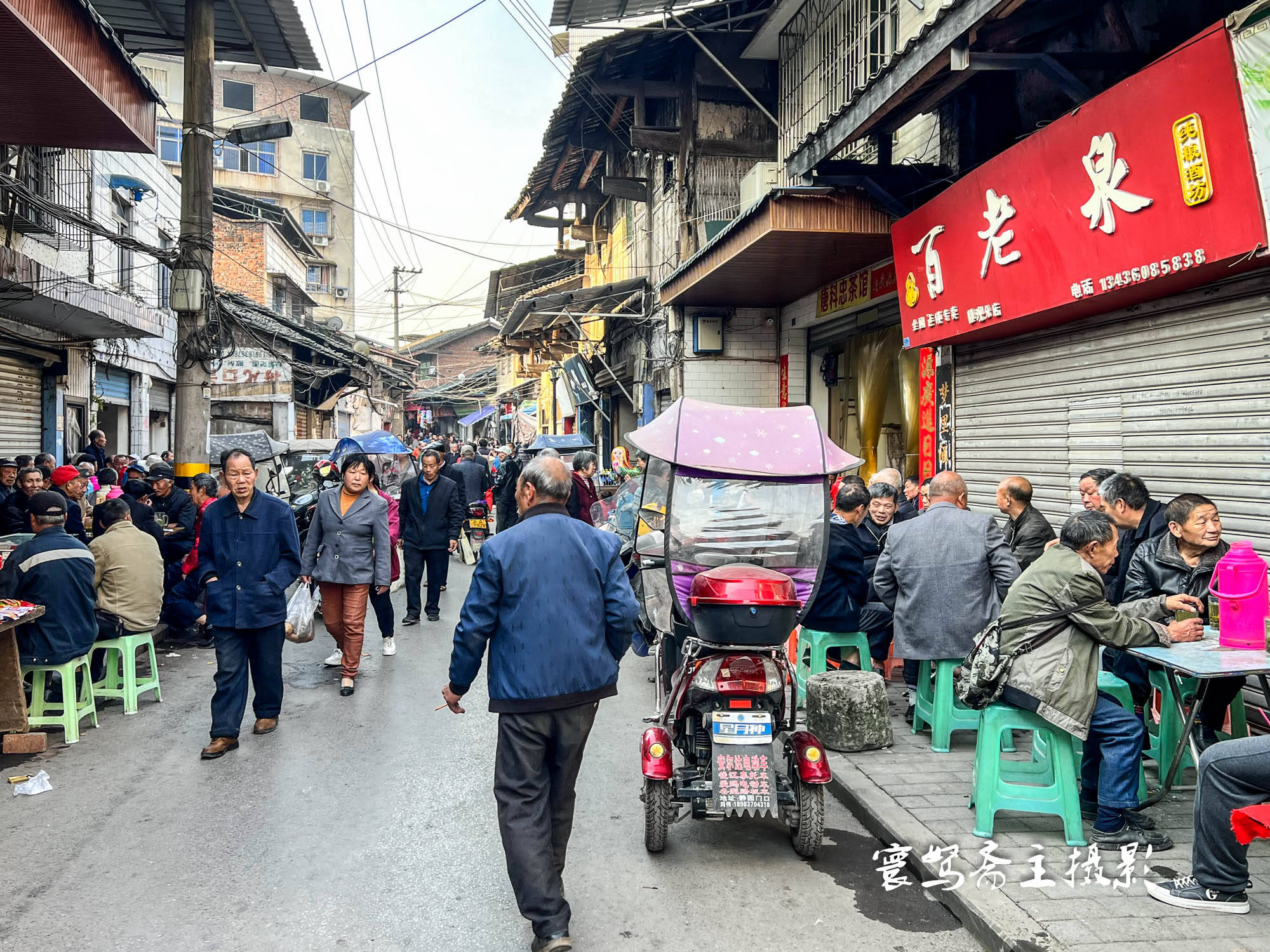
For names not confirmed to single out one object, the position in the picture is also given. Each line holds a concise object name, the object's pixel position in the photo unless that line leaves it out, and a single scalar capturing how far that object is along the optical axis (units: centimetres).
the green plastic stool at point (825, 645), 657
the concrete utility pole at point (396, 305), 4641
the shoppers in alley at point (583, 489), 1063
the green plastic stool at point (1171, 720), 495
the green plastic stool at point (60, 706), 600
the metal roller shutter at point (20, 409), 1357
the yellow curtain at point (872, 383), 1195
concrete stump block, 575
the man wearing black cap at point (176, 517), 949
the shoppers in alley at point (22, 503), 958
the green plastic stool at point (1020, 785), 430
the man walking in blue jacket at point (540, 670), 347
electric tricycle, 422
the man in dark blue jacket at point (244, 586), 596
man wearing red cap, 938
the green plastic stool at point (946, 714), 580
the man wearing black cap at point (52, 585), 595
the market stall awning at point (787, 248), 933
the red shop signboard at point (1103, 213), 522
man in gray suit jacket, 569
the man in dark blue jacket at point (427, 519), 1018
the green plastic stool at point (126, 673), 676
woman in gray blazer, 741
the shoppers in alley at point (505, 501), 1266
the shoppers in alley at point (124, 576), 674
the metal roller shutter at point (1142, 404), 588
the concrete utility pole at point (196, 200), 1130
